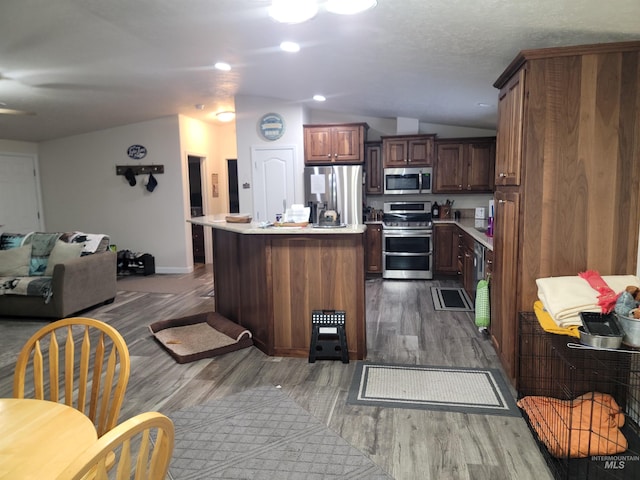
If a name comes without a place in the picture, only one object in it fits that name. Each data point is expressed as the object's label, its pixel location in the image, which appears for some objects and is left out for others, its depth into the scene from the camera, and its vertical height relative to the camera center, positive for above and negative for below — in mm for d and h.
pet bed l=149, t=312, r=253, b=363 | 3611 -1269
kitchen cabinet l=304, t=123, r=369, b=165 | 6266 +762
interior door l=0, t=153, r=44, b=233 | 6887 +97
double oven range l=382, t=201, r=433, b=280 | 6312 -735
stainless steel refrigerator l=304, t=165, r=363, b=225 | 6121 +92
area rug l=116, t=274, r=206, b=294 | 6027 -1254
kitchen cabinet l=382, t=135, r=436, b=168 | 6332 +640
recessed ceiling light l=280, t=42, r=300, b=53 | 3543 +1237
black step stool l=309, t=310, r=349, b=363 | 3387 -1105
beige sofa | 4578 -998
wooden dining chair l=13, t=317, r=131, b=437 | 1442 -613
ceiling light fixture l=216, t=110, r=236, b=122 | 7008 +1326
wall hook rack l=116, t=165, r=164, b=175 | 7062 +478
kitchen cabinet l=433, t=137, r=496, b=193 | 6293 +418
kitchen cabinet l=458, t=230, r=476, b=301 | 4957 -862
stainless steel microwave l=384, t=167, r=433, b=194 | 6387 +214
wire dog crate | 2141 -1220
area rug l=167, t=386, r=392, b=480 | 2117 -1332
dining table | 1061 -644
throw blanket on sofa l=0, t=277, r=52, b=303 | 4582 -917
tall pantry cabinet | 2490 +176
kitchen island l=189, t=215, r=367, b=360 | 3410 -677
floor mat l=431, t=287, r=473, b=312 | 4918 -1275
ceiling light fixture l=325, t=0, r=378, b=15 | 2322 +1020
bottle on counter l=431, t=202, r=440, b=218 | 6676 -261
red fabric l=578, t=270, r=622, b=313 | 2225 -520
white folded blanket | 2264 -551
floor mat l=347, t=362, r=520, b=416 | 2723 -1312
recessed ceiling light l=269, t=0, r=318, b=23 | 2453 +1057
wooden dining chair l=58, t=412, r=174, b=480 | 812 -504
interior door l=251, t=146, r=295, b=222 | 6418 +253
